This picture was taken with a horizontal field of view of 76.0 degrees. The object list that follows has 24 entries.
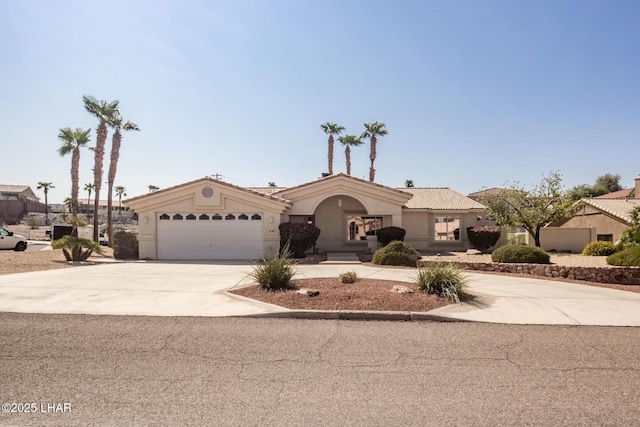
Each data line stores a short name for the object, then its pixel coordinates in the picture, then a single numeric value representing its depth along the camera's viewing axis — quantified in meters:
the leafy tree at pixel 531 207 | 23.58
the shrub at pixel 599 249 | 19.61
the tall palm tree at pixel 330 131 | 48.81
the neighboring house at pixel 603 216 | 23.34
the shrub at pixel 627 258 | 13.70
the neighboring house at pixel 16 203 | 62.69
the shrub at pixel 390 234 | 22.41
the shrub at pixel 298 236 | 20.41
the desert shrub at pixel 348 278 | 11.64
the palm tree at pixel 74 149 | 34.97
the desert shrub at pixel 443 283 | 9.49
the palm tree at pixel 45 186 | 84.94
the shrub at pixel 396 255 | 16.92
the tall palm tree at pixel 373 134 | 46.62
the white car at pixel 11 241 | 27.41
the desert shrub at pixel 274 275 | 10.21
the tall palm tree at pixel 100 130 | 32.34
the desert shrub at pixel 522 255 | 15.80
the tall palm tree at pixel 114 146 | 33.41
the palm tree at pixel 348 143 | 48.91
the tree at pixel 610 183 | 63.47
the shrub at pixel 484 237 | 23.52
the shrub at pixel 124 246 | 21.05
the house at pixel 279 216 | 21.05
